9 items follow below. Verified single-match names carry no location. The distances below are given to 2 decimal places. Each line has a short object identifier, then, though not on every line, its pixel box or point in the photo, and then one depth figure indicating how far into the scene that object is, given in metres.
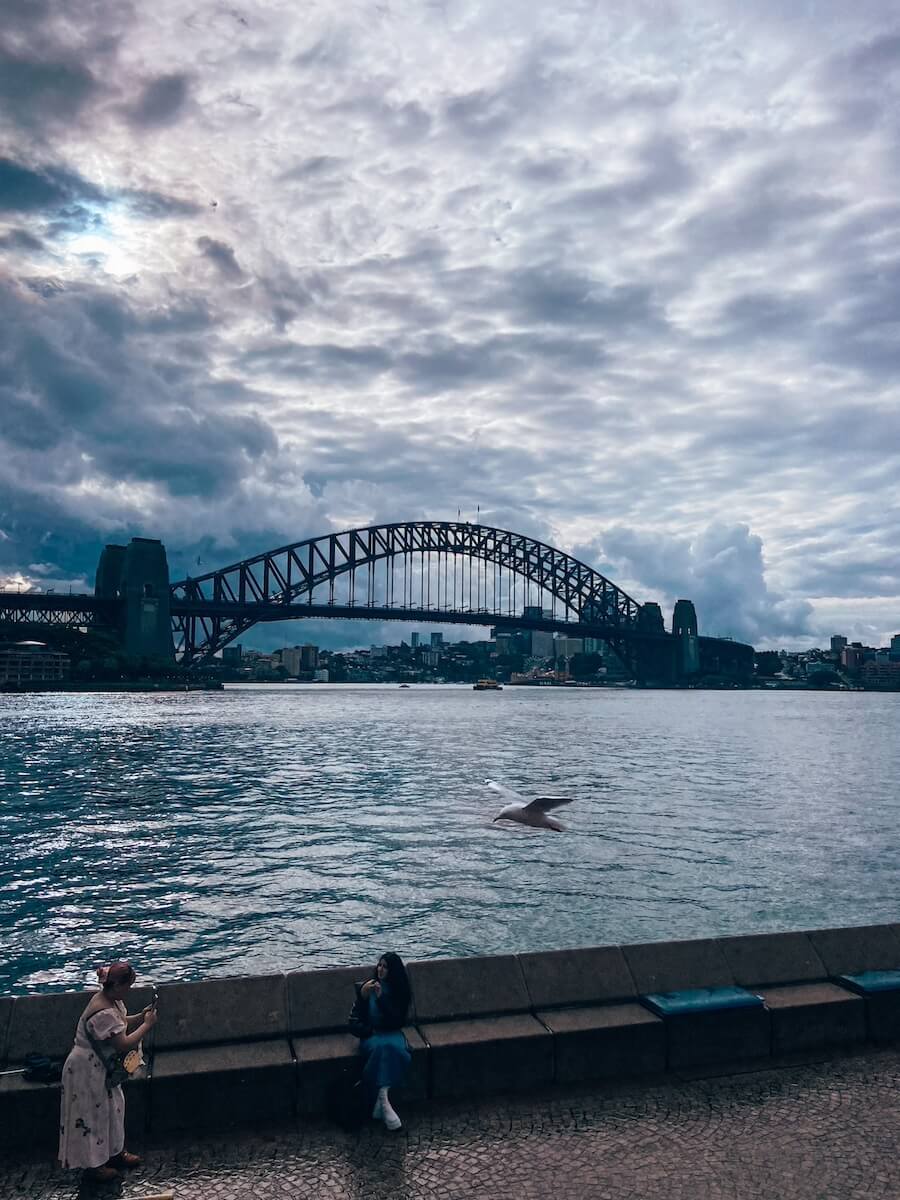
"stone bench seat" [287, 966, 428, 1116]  5.55
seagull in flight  18.34
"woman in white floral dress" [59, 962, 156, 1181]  4.80
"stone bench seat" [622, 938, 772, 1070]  6.13
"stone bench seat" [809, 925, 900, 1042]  6.48
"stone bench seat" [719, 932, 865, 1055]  6.38
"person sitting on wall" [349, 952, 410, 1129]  5.43
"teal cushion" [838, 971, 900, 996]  6.50
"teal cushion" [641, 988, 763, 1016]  6.14
